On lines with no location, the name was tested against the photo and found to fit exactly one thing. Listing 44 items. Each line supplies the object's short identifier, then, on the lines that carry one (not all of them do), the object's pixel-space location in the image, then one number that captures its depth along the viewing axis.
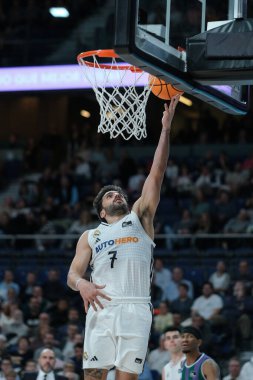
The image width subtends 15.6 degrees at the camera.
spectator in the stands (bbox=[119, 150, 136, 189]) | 22.09
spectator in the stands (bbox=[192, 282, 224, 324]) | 15.73
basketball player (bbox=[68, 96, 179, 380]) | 7.44
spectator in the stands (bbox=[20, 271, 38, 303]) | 17.98
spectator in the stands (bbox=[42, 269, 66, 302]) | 17.80
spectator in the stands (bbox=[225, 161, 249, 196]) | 19.89
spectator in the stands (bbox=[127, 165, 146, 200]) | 20.81
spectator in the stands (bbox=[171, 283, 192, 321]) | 16.00
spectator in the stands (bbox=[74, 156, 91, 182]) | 22.61
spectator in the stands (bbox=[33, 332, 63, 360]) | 15.18
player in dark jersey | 9.53
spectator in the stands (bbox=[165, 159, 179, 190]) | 21.00
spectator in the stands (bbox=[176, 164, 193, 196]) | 20.70
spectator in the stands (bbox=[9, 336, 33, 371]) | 15.22
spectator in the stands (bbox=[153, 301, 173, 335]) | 15.45
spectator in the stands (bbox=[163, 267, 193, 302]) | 16.69
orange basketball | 7.91
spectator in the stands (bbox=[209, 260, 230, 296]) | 16.52
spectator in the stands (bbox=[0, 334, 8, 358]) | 14.17
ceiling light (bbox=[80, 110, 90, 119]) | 28.50
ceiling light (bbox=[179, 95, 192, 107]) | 25.39
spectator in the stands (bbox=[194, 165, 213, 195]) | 20.09
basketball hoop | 8.66
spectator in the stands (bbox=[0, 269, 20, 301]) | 18.06
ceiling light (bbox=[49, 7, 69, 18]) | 22.61
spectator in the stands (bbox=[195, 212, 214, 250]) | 18.41
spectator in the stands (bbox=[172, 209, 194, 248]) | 18.72
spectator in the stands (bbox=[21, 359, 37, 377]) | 14.15
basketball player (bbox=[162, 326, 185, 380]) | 10.93
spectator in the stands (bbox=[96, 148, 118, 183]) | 22.33
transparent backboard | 6.65
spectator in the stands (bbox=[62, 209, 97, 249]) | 19.53
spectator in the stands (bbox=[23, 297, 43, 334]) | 17.16
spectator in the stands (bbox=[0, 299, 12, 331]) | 16.80
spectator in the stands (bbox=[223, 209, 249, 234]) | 18.17
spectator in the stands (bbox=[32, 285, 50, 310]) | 17.34
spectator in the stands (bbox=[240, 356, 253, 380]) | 13.24
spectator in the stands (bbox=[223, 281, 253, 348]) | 15.40
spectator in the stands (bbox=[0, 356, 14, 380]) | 13.41
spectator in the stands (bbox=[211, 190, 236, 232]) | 18.69
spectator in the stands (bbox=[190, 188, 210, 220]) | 19.34
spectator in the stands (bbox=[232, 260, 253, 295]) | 16.27
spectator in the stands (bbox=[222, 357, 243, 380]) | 13.31
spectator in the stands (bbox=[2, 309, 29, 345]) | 16.60
